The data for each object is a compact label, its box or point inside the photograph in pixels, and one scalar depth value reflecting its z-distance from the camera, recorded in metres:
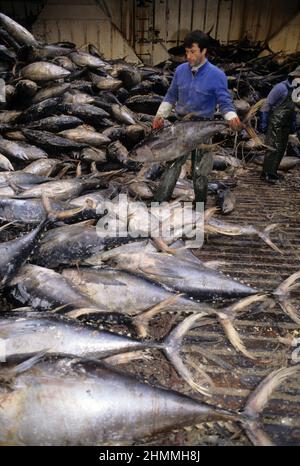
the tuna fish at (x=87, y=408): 1.83
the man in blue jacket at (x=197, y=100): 3.93
